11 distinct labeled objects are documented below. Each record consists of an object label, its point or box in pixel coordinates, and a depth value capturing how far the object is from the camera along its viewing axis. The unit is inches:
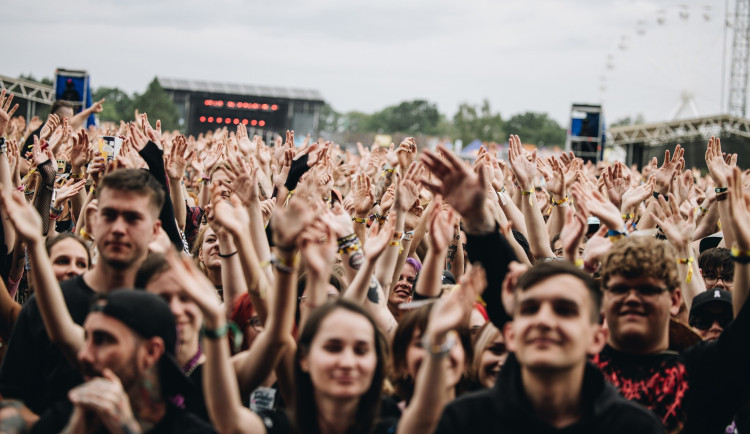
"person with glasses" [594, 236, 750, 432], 124.4
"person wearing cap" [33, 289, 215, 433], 107.7
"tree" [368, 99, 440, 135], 4379.9
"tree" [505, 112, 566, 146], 3499.0
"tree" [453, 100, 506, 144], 3289.9
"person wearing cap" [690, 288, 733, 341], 163.5
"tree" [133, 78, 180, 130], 2186.3
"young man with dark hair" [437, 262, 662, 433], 102.3
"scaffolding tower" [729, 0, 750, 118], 1542.8
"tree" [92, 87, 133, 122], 3302.2
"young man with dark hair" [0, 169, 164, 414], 124.0
